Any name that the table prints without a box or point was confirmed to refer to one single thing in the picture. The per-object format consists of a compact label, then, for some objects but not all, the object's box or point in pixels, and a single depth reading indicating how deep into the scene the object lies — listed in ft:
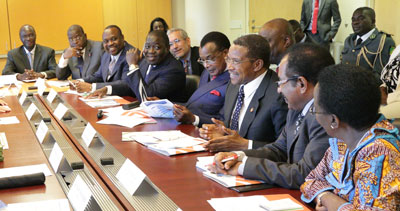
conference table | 5.71
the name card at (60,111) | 10.98
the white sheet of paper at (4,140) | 8.21
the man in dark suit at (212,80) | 11.12
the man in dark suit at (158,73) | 13.21
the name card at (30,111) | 11.15
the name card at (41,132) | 8.71
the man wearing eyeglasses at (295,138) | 6.07
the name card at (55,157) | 6.90
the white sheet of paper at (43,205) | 5.42
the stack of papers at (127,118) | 10.03
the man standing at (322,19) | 24.36
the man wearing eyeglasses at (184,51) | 16.17
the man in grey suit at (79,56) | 19.01
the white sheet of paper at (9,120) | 10.47
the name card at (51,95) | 13.56
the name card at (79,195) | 5.33
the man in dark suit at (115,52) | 16.33
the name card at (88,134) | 8.42
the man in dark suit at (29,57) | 21.39
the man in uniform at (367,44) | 19.28
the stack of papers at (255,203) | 5.19
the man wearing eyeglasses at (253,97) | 8.60
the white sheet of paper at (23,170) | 6.61
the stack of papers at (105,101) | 12.69
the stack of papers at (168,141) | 7.72
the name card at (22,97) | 13.58
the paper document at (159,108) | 10.34
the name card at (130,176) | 5.98
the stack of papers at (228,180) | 6.03
